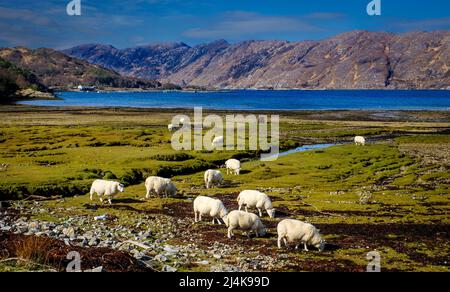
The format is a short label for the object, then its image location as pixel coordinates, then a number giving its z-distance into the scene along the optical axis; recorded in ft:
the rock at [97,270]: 46.06
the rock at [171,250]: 64.36
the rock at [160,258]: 59.52
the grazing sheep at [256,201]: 91.81
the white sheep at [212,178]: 129.49
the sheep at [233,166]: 152.47
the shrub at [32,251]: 47.75
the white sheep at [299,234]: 69.15
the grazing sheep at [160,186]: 111.86
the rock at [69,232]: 69.77
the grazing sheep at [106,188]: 102.68
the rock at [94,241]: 64.85
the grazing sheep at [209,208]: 85.71
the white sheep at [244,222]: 76.07
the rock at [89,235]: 69.04
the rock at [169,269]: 54.75
